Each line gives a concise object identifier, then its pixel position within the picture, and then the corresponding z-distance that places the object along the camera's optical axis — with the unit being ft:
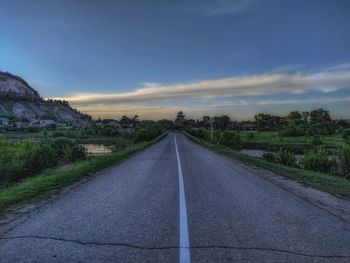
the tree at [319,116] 533.14
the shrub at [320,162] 69.98
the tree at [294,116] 550.77
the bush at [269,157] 95.40
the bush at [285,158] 86.11
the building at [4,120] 560.74
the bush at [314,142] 185.57
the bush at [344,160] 64.03
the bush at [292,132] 318.24
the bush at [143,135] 226.58
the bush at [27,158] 61.87
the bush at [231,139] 177.37
